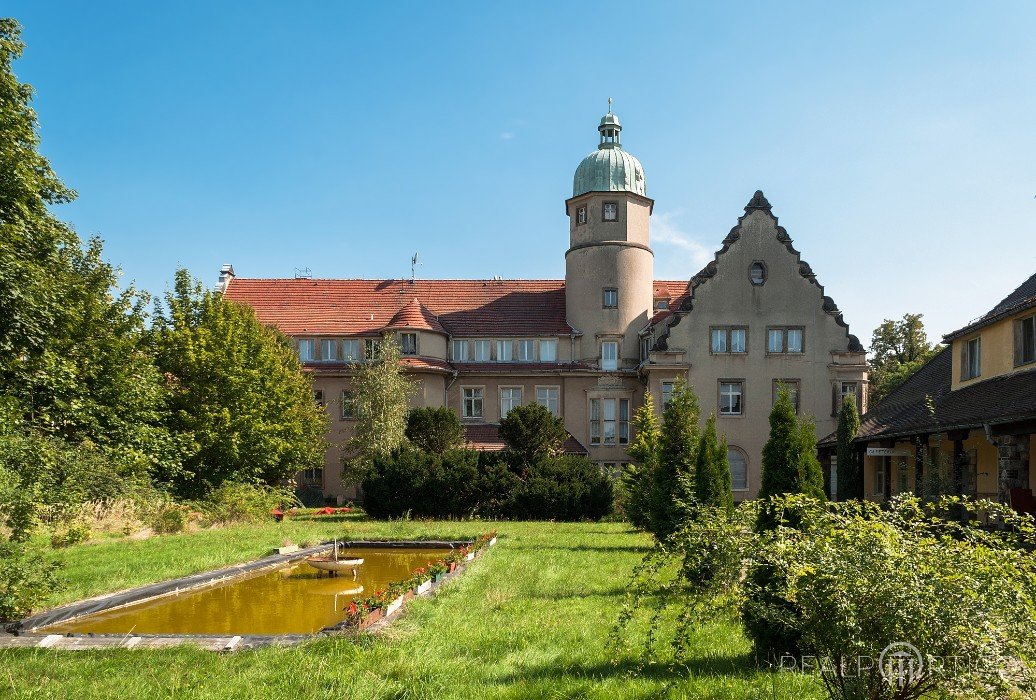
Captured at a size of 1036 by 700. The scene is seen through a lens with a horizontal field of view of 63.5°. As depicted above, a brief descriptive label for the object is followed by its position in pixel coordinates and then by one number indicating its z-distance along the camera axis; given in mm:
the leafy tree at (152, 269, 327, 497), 31766
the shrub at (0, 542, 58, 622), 10891
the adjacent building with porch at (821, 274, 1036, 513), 18062
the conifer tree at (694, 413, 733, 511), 17938
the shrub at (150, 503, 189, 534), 25203
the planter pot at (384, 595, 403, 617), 11642
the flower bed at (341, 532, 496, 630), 10633
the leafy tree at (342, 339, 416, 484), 36312
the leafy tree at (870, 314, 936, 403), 54747
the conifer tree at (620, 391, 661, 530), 24969
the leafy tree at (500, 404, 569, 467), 32625
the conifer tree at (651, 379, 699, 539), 19125
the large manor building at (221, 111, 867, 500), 39719
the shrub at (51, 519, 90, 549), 20586
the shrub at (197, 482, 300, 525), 28656
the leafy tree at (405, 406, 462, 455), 33812
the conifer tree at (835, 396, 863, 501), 31212
